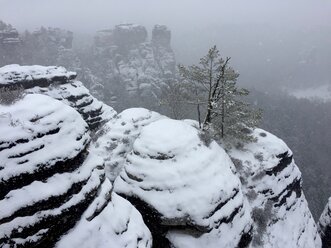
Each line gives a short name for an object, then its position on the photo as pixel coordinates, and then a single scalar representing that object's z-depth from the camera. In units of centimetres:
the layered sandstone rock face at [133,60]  10844
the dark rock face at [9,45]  9275
